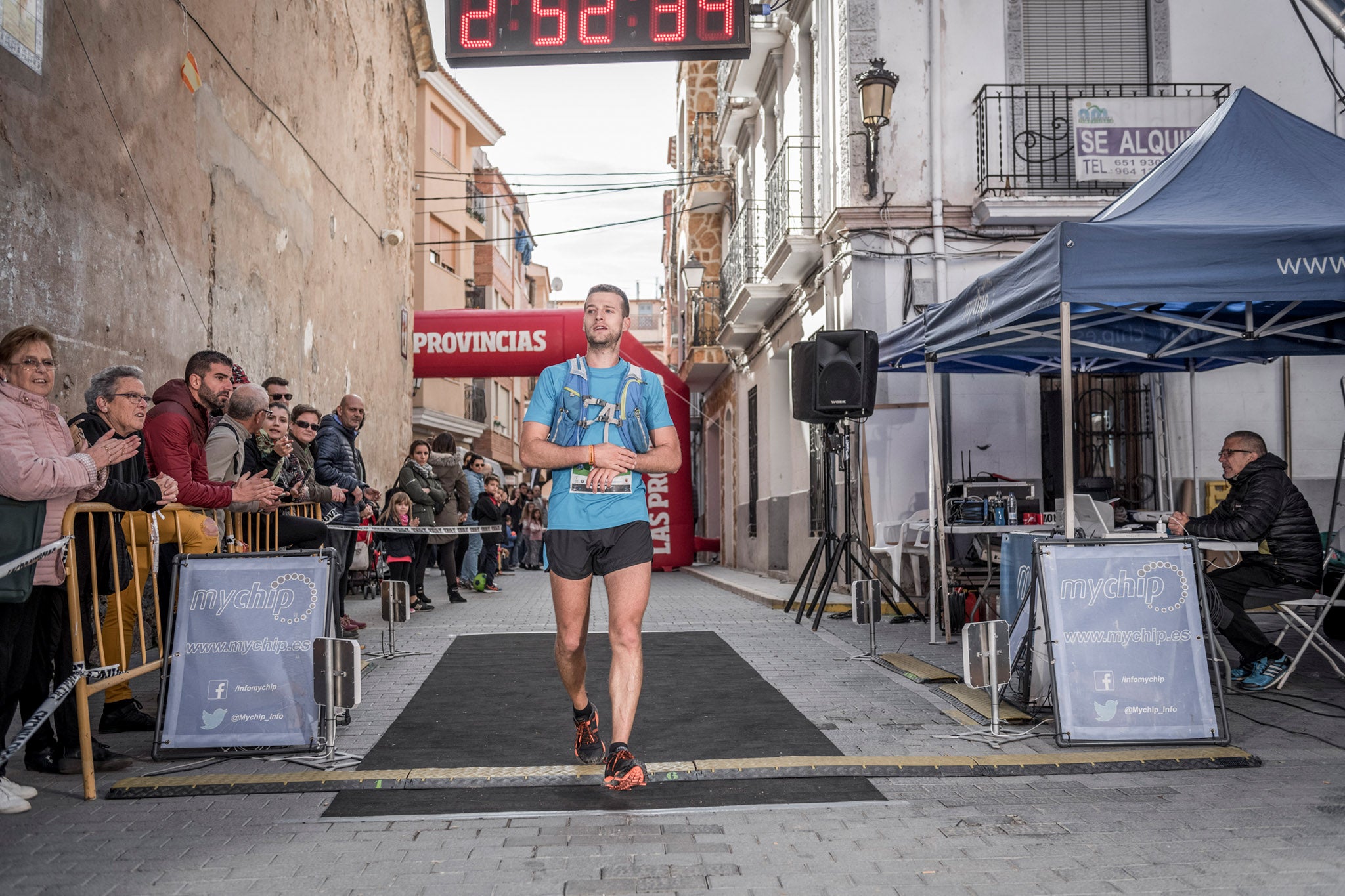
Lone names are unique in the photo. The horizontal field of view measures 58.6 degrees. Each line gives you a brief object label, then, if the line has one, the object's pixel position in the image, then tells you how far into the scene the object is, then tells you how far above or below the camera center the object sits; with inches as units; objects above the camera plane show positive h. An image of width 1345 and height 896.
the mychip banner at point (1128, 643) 211.2 -30.6
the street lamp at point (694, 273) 913.5 +155.2
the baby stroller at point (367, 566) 556.1 -44.0
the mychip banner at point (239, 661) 205.5 -31.2
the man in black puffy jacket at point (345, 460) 376.2 +6.6
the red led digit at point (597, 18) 360.2 +137.8
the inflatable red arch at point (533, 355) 815.7 +85.3
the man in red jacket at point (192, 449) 232.5 +6.2
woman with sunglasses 345.4 +10.8
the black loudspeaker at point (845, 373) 403.9 +34.1
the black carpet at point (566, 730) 180.4 -49.0
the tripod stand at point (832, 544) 406.0 -24.2
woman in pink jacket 176.2 +1.3
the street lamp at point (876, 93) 486.3 +154.9
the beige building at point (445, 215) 1397.6 +330.3
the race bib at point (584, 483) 186.5 -1.0
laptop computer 297.4 -12.1
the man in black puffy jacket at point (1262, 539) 276.7 -17.0
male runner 185.0 -1.2
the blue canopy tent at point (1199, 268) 241.8 +44.4
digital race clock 360.5 +134.5
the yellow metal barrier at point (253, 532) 264.2 -12.2
